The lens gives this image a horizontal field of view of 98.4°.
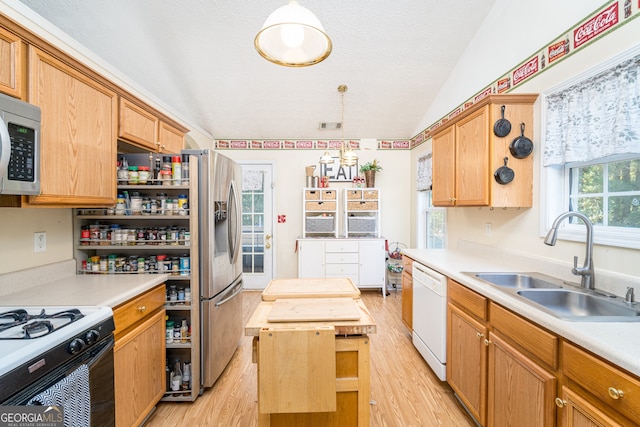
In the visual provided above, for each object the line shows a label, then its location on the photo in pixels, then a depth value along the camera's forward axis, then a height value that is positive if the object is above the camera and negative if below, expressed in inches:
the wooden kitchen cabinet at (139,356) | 59.1 -34.8
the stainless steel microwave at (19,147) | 43.2 +10.5
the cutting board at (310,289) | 66.1 -19.9
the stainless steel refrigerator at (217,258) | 82.1 -15.4
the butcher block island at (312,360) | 49.1 -27.5
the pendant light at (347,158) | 114.3 +22.2
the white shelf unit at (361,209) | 174.4 +1.1
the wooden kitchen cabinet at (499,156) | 81.1 +16.7
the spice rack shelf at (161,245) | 77.9 -10.2
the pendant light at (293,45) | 49.4 +30.4
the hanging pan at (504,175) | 80.8 +10.7
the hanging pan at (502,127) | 80.4 +24.7
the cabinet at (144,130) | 75.8 +24.7
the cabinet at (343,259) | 168.6 -29.7
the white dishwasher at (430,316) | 83.6 -35.0
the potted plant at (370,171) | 178.7 +25.7
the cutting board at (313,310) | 53.1 -20.6
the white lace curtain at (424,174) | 153.6 +21.6
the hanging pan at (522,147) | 79.9 +18.9
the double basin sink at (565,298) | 49.3 -18.3
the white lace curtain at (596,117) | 55.9 +21.8
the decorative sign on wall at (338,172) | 187.3 +26.2
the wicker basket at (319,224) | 173.3 -8.5
